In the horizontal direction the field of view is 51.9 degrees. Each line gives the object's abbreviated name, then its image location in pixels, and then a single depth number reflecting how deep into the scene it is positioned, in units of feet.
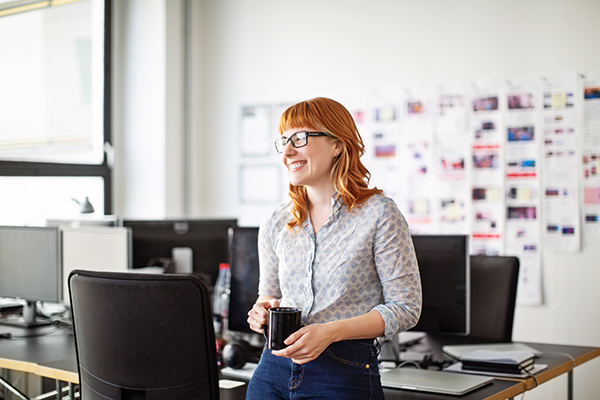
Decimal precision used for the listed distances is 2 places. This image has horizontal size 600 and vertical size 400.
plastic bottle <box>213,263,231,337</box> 8.14
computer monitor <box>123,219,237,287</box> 8.68
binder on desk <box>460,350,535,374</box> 6.26
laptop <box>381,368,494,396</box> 5.61
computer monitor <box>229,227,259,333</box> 6.96
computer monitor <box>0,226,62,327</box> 8.75
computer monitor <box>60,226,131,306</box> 8.51
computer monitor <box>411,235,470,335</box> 6.62
